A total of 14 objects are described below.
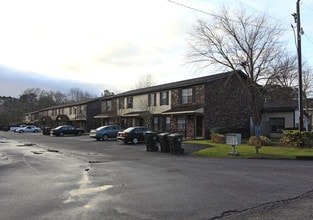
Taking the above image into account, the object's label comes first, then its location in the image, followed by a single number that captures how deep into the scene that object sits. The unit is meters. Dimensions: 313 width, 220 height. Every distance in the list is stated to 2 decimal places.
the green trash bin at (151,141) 17.86
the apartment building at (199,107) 24.66
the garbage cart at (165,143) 17.17
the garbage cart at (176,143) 16.24
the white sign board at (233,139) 14.68
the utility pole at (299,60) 17.23
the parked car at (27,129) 52.71
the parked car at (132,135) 22.14
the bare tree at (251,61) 20.97
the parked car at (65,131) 37.36
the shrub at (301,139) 16.82
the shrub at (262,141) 18.14
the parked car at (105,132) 27.05
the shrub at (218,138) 20.13
